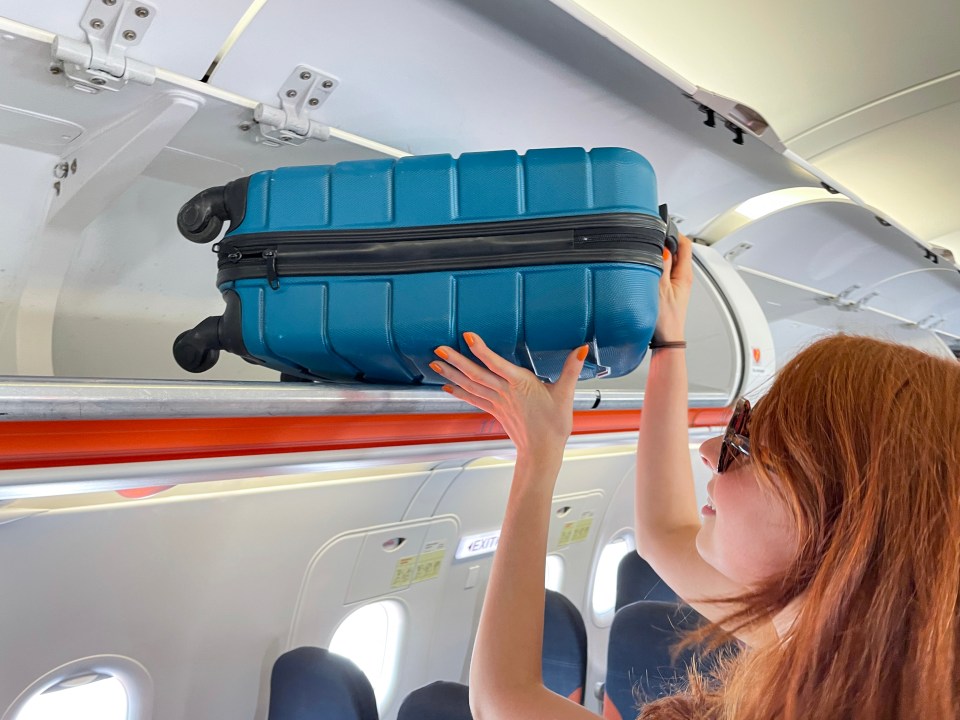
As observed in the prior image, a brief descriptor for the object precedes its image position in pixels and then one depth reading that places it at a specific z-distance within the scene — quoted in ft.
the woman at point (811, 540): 3.56
